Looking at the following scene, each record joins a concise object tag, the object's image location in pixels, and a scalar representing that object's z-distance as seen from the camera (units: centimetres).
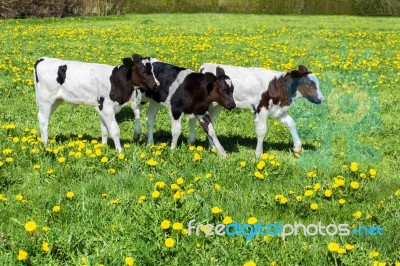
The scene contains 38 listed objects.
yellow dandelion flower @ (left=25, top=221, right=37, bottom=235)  408
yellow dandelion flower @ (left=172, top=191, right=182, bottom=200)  491
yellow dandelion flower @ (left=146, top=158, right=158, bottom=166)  626
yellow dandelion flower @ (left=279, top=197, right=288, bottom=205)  508
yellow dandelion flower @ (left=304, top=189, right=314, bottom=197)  524
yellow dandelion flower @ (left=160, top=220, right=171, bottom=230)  433
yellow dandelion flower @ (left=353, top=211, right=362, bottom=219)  474
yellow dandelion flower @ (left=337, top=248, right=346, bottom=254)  388
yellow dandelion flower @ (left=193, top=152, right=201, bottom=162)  655
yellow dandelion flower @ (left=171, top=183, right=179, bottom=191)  522
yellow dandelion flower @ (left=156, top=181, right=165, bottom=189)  533
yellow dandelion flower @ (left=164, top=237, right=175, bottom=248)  407
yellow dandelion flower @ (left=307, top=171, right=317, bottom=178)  593
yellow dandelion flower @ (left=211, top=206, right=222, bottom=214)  461
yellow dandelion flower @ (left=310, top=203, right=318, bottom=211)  496
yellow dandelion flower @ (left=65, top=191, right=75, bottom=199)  510
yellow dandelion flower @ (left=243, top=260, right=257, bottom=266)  374
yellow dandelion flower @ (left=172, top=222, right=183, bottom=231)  432
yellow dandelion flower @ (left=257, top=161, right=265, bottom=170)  618
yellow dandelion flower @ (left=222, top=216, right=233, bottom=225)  449
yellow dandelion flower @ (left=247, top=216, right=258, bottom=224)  445
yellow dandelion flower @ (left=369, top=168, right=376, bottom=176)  592
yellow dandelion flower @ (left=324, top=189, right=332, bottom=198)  535
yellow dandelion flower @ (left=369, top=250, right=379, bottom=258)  391
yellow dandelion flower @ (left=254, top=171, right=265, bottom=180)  593
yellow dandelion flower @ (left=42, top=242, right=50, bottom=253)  400
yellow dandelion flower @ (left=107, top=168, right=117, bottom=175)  620
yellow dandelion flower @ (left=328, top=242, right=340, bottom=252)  391
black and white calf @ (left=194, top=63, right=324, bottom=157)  786
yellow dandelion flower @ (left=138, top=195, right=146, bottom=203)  495
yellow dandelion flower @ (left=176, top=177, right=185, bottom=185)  551
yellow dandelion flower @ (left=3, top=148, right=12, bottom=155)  656
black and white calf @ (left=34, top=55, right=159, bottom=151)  764
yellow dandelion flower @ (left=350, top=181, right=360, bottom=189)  548
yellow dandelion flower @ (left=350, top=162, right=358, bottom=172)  597
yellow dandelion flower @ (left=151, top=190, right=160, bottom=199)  497
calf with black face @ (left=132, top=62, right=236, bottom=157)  764
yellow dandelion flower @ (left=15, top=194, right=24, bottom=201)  515
